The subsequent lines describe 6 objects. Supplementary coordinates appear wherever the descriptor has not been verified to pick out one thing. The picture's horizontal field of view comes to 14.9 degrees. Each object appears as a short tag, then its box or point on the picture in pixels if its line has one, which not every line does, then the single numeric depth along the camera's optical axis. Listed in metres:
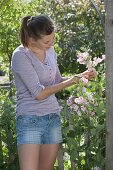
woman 2.73
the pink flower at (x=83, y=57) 3.10
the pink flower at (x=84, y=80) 2.91
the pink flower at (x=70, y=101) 3.26
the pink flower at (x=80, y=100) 3.16
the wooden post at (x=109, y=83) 2.79
